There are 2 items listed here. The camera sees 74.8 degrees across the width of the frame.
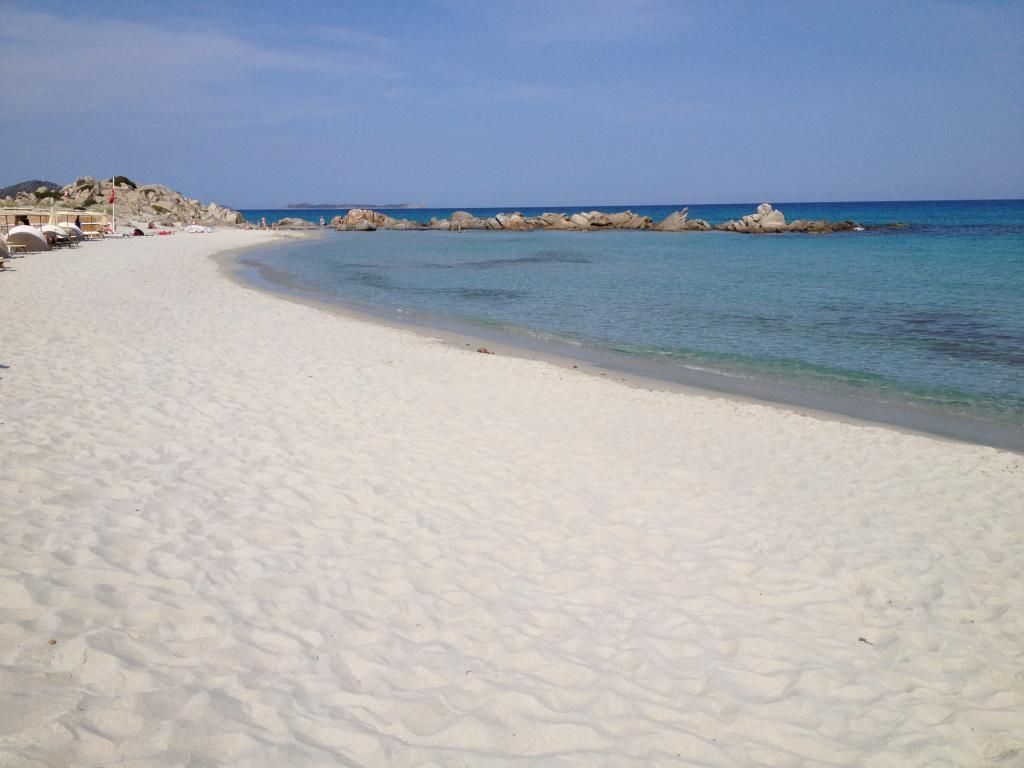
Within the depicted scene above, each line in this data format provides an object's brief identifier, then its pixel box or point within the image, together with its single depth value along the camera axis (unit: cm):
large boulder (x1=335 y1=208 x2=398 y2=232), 9062
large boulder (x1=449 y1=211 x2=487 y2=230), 8950
